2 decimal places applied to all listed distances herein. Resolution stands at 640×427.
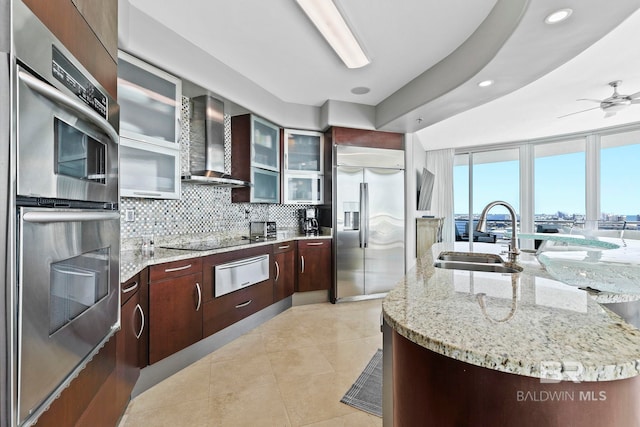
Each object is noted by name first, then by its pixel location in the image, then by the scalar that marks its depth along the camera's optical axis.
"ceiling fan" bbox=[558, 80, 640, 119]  3.25
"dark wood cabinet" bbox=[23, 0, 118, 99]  0.78
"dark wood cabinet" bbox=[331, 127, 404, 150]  3.87
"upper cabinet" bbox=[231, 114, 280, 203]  3.28
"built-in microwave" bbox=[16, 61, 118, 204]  0.65
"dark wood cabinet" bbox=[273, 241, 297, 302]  3.28
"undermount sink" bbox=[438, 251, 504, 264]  1.86
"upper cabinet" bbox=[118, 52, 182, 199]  2.07
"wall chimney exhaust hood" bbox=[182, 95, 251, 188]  2.79
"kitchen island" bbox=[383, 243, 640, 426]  0.60
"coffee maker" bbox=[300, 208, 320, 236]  4.07
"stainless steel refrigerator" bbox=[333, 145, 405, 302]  3.84
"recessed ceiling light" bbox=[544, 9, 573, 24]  1.67
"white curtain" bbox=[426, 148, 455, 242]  6.65
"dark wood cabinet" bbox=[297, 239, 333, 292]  3.67
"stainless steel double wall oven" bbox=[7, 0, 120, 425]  0.62
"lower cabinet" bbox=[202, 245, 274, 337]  2.38
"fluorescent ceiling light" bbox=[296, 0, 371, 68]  1.96
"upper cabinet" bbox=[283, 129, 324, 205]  3.85
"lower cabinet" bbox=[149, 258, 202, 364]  1.95
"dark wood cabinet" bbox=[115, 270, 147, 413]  1.47
